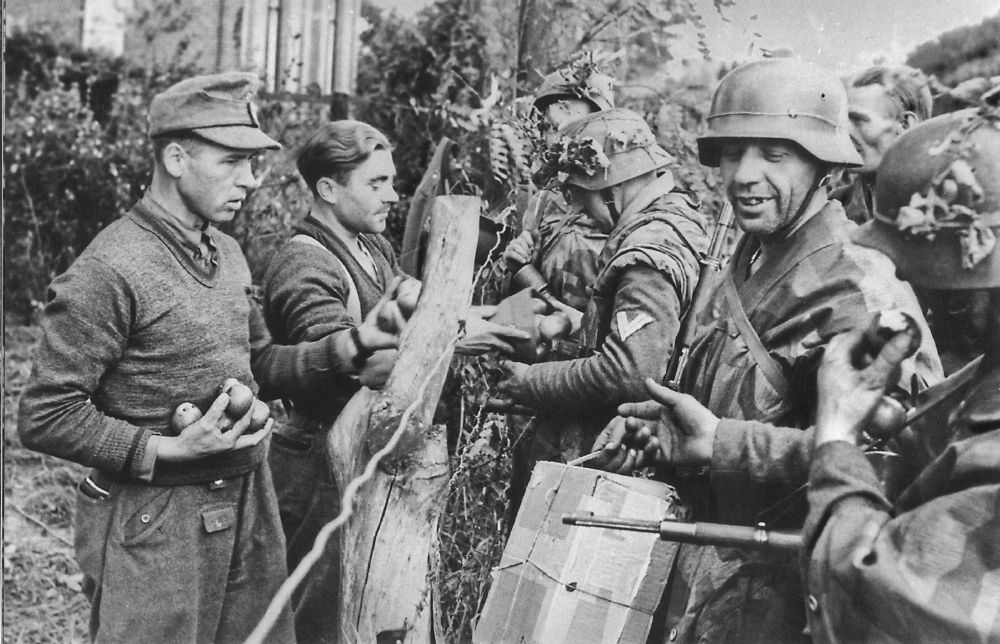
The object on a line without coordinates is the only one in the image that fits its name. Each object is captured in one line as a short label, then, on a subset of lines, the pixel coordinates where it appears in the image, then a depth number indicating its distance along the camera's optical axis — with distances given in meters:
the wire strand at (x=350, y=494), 3.50
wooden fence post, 3.92
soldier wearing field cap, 3.76
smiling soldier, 3.20
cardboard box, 3.61
